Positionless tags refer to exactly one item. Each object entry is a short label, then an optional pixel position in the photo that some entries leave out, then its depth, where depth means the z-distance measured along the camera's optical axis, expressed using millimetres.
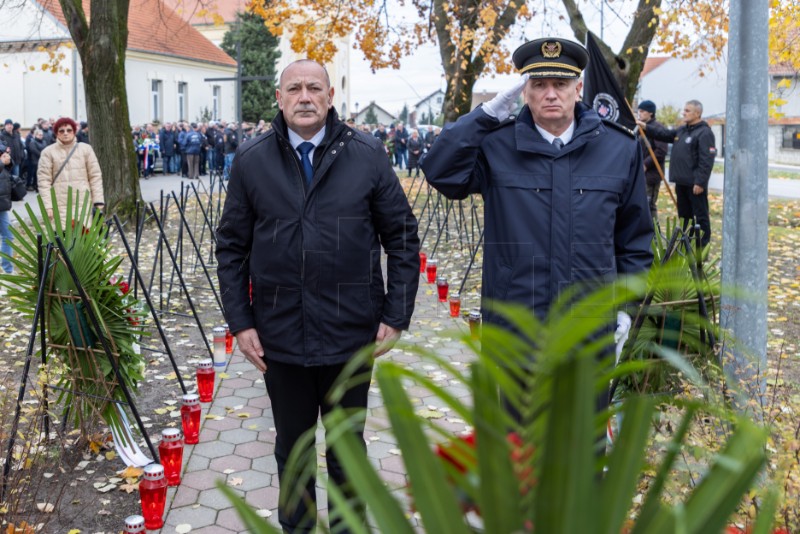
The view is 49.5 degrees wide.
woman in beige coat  8242
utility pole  4020
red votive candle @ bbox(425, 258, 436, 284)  10203
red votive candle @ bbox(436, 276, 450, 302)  8891
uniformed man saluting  2979
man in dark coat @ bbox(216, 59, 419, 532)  3191
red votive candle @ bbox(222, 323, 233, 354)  6998
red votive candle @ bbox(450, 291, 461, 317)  8102
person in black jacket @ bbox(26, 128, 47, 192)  19875
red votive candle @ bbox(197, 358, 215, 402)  5512
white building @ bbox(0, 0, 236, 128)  34406
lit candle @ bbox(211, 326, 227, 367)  6434
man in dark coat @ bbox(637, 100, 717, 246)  11008
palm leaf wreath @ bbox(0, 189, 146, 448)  4465
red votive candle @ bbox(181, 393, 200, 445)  4777
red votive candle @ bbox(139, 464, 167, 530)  3785
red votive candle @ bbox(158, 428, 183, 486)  4246
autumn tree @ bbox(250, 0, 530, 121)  17172
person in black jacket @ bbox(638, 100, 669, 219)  12189
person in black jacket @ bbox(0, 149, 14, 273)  9719
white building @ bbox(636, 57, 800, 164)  48031
